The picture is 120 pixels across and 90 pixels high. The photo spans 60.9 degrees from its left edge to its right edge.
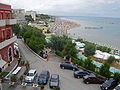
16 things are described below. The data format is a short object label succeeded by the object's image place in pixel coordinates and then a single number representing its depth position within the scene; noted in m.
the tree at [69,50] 19.16
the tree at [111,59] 21.48
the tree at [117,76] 12.69
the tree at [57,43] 24.26
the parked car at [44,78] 12.46
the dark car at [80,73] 14.06
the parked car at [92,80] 12.92
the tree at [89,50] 24.86
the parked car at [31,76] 12.69
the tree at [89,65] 15.31
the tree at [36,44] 21.93
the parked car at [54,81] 11.85
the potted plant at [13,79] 12.23
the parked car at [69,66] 16.10
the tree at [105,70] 13.71
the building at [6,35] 14.34
